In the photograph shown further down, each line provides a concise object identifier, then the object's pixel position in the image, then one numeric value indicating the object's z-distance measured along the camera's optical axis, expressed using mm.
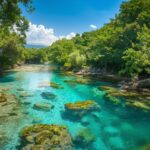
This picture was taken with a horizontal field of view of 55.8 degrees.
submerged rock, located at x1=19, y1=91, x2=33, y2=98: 17016
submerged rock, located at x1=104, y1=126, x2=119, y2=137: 9922
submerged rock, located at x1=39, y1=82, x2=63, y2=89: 22045
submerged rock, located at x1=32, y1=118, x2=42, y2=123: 11041
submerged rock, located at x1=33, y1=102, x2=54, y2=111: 13478
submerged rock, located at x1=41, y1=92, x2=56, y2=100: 16895
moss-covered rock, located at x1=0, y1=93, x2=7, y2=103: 14472
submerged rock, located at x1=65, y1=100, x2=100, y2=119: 12773
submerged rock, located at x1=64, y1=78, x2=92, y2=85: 25375
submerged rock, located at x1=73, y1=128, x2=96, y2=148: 8591
